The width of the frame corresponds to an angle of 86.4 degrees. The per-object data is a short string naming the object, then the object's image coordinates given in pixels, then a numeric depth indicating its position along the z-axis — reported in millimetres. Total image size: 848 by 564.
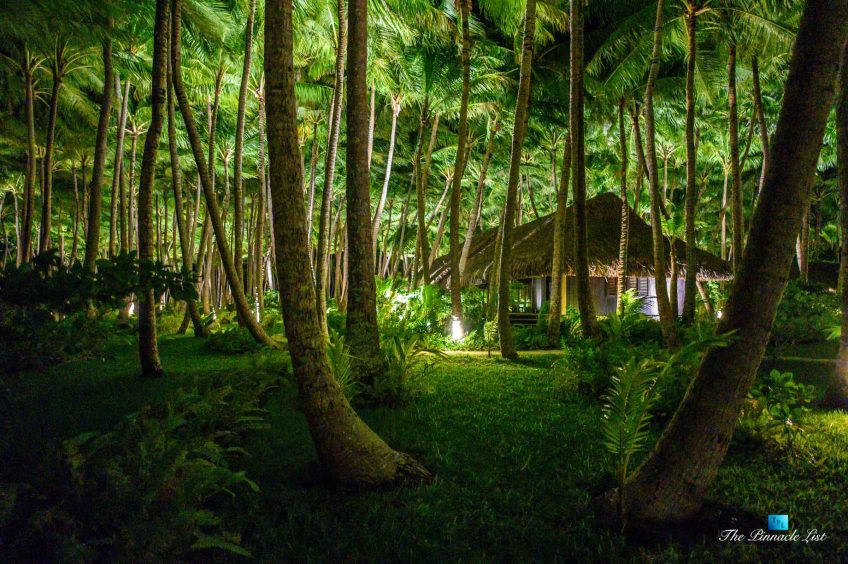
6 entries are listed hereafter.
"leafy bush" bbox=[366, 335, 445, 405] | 5941
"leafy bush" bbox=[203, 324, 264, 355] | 10453
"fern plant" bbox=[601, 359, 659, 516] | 3232
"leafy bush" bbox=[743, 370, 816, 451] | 4555
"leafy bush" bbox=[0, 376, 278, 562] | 2480
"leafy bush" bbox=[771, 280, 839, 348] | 9594
